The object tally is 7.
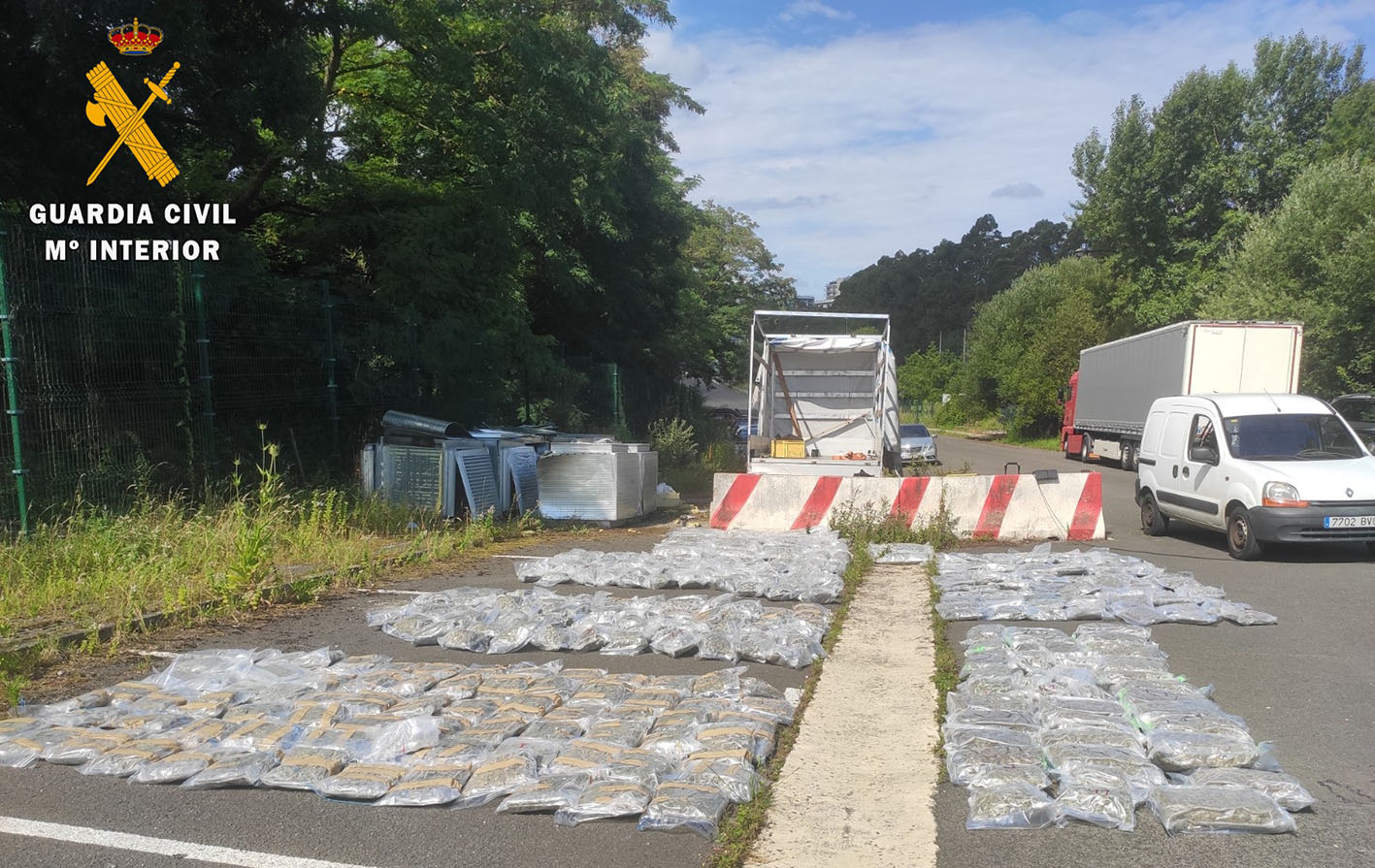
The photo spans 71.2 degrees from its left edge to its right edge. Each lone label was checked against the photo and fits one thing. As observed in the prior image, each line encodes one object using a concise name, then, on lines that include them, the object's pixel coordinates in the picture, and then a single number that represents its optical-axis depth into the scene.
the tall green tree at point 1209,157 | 36.19
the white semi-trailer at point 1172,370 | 20.50
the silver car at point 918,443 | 24.23
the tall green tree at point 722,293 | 32.31
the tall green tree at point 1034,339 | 42.88
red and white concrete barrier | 11.55
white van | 9.95
